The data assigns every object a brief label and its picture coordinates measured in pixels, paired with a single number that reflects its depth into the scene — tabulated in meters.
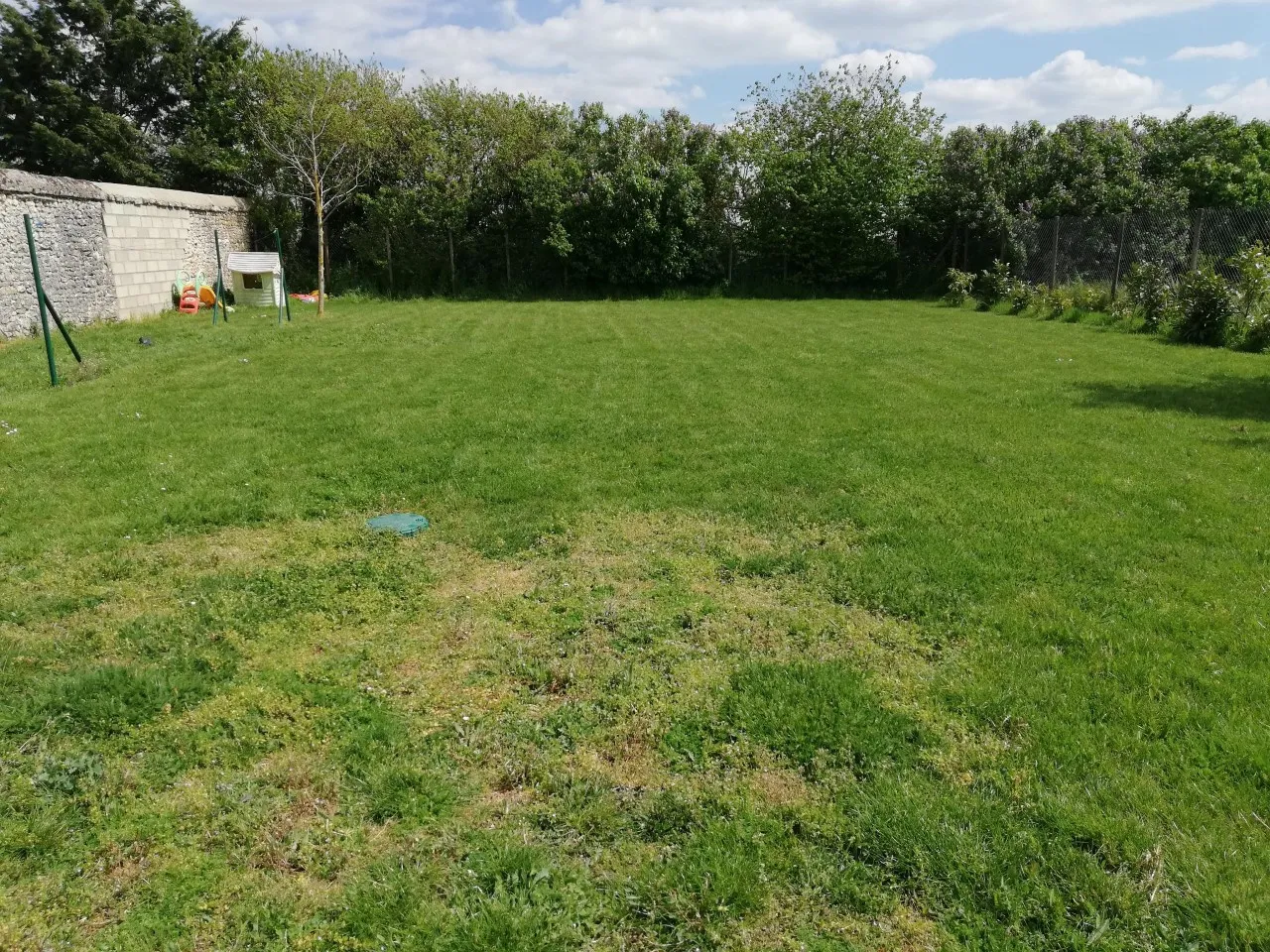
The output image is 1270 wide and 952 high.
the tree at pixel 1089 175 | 18.47
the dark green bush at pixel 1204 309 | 11.47
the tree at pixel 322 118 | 18.52
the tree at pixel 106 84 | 25.33
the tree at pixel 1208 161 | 18.92
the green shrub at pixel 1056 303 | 15.16
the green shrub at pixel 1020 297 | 16.22
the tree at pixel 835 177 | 20.16
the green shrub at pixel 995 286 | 17.20
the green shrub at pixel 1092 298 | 14.90
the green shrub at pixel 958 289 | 17.91
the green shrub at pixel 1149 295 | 12.94
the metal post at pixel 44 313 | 8.11
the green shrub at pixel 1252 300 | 11.12
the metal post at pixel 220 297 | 13.71
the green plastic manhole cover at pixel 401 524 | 4.89
